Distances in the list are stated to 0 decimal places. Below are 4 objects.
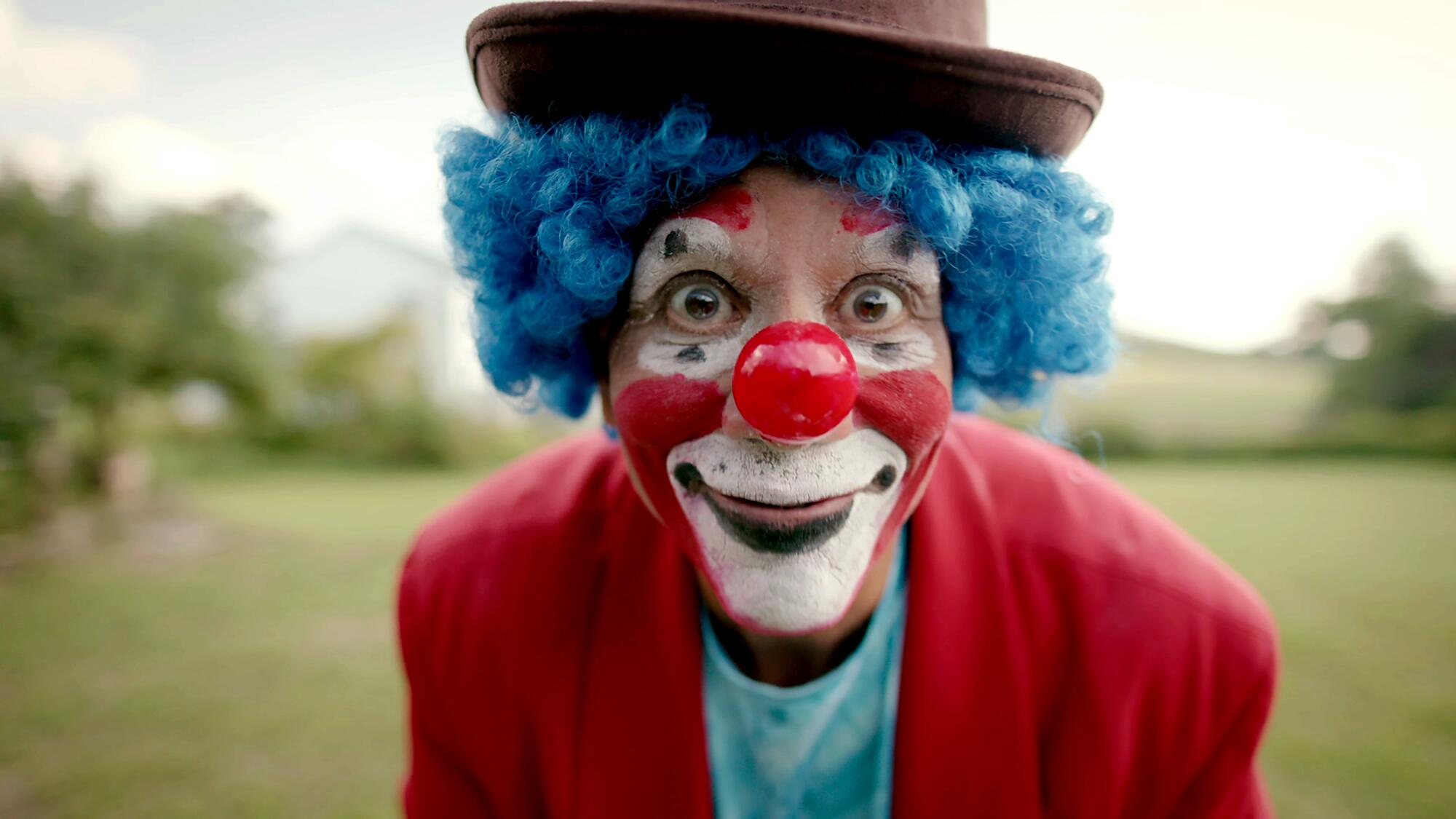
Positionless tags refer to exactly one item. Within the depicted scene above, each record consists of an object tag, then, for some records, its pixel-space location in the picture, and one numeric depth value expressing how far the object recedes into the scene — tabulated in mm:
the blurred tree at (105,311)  4707
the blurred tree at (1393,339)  8633
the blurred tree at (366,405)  10352
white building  15875
